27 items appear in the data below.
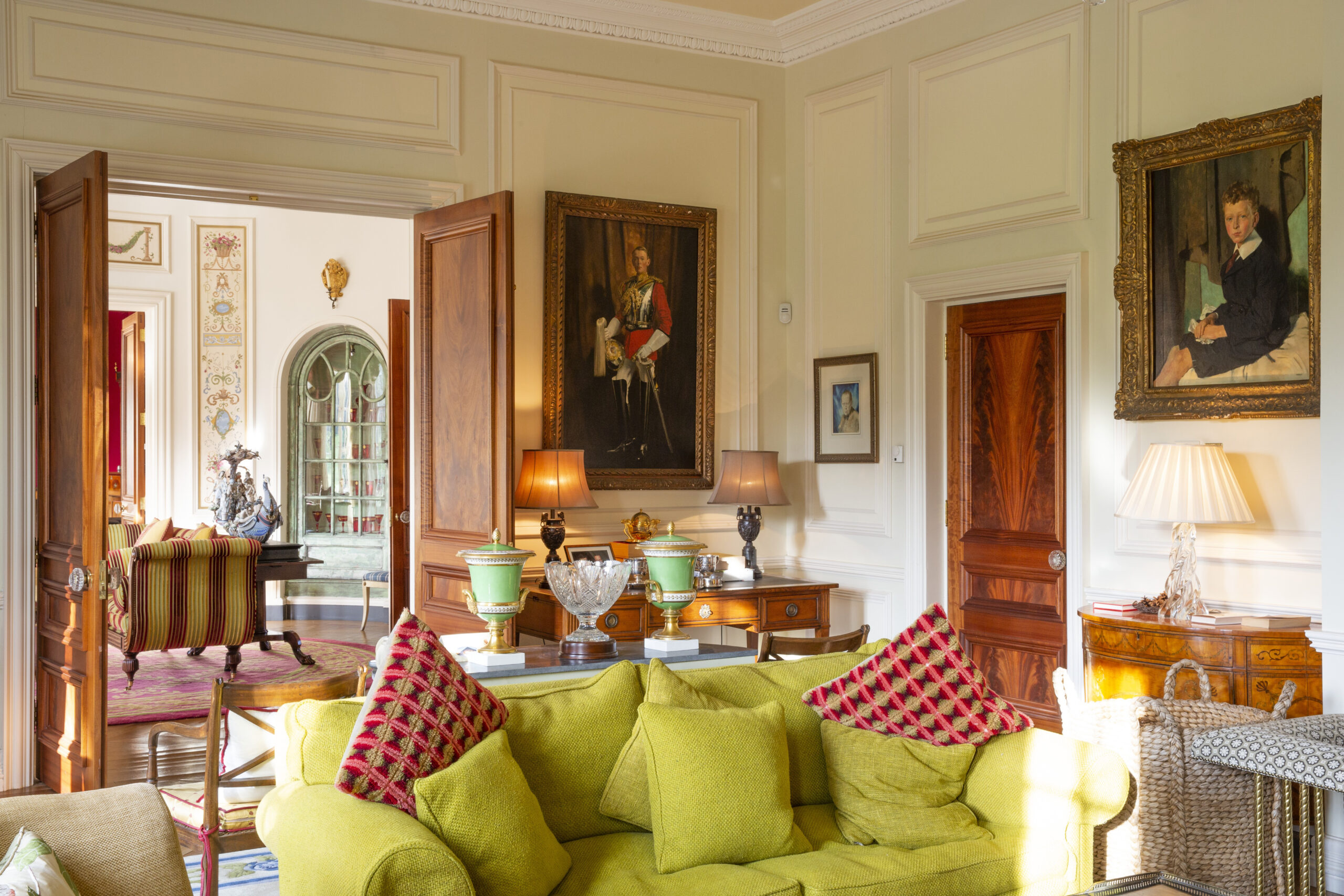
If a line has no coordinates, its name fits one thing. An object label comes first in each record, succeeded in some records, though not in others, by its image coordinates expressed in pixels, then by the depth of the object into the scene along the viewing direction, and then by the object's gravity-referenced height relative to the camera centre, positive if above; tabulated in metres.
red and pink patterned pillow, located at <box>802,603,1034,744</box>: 3.23 -0.68
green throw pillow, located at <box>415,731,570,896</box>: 2.46 -0.78
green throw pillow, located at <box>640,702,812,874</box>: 2.82 -0.82
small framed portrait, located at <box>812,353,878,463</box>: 6.11 +0.20
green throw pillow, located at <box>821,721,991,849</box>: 3.03 -0.89
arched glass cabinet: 9.95 +0.02
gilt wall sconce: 9.64 +1.41
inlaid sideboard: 4.03 -0.74
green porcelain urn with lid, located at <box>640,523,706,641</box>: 3.71 -0.39
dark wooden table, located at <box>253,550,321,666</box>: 7.28 -0.77
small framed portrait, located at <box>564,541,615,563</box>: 5.86 -0.51
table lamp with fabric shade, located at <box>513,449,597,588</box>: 5.63 -0.18
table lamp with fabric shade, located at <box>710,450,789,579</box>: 6.00 -0.19
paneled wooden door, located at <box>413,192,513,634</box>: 5.21 +0.26
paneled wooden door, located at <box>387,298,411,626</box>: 8.62 +0.09
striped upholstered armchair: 6.71 -0.83
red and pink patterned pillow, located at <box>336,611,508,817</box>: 2.53 -0.60
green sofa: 2.60 -0.86
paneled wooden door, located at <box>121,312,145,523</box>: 9.85 +0.28
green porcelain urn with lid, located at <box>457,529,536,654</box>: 3.45 -0.39
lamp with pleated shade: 4.34 -0.20
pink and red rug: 6.43 -1.38
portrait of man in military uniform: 6.02 +0.56
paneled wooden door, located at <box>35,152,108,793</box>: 4.44 -0.07
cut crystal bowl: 3.54 -0.40
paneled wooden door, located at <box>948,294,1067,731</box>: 5.36 -0.22
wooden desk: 5.28 -0.75
